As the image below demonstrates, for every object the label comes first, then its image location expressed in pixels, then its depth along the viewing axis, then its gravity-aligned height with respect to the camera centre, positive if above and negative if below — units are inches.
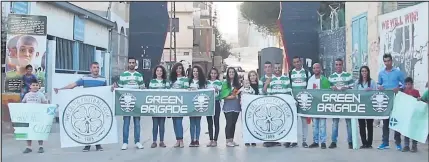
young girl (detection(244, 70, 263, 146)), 385.0 -1.4
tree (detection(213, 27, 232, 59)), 2544.3 +174.2
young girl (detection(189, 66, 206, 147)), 382.0 -4.3
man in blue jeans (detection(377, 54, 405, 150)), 365.7 -1.5
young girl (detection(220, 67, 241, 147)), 382.0 -13.6
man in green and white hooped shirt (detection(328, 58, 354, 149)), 370.6 -1.5
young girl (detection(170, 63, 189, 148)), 378.6 -2.1
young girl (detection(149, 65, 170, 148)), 377.1 -2.8
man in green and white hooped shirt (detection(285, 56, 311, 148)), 378.0 +0.7
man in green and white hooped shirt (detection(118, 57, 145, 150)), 370.6 -2.7
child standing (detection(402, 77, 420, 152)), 356.8 -8.3
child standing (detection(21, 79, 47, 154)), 359.8 -11.4
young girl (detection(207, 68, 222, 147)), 382.0 -17.9
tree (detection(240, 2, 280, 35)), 1630.2 +213.4
